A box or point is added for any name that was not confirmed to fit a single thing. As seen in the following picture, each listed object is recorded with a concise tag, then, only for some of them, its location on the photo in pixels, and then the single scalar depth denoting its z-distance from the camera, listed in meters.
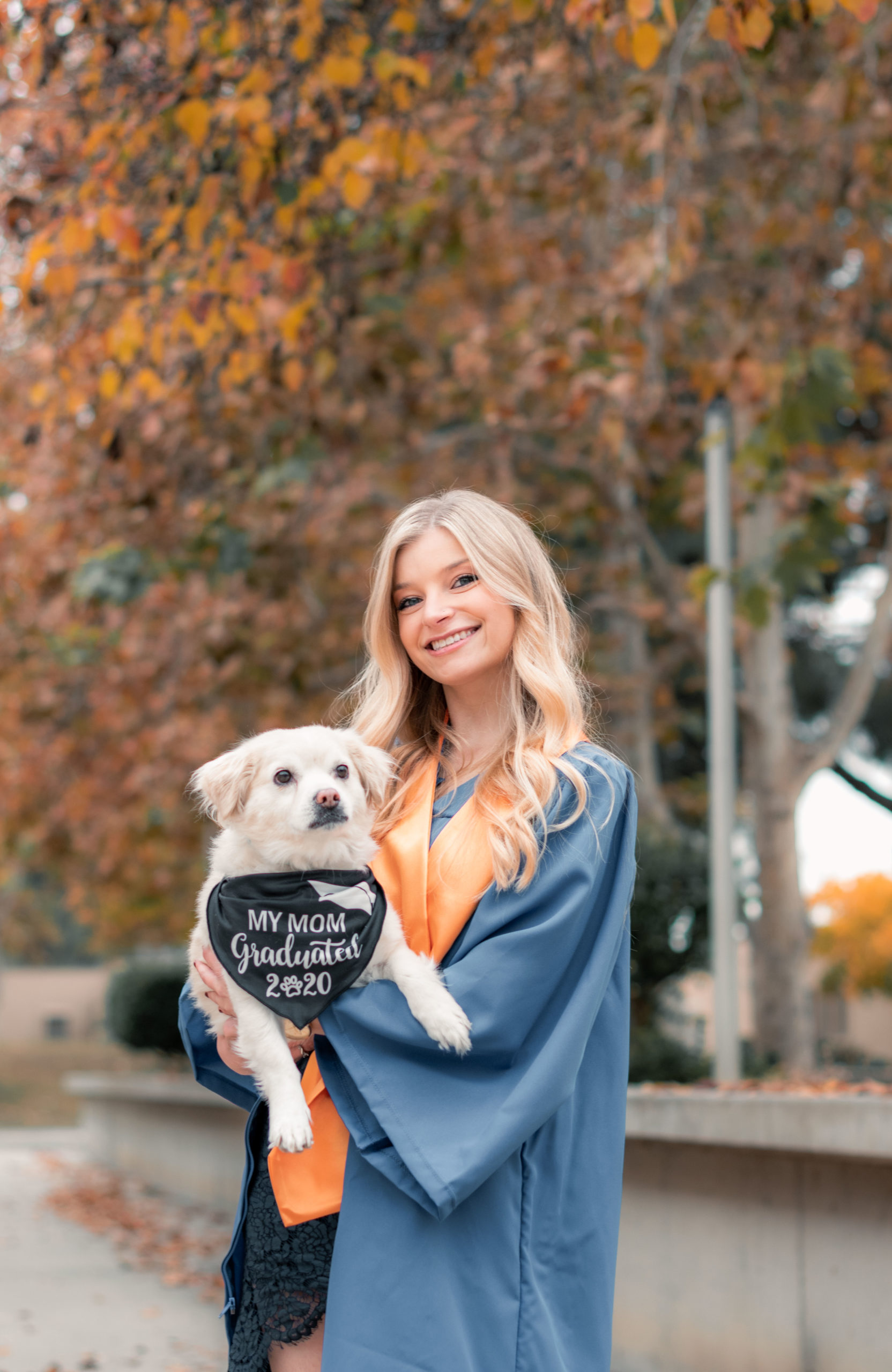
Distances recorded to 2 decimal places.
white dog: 2.54
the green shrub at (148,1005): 15.62
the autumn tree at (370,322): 5.70
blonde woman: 2.31
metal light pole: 7.30
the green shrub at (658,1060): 9.23
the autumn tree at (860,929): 21.72
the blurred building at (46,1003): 55.16
